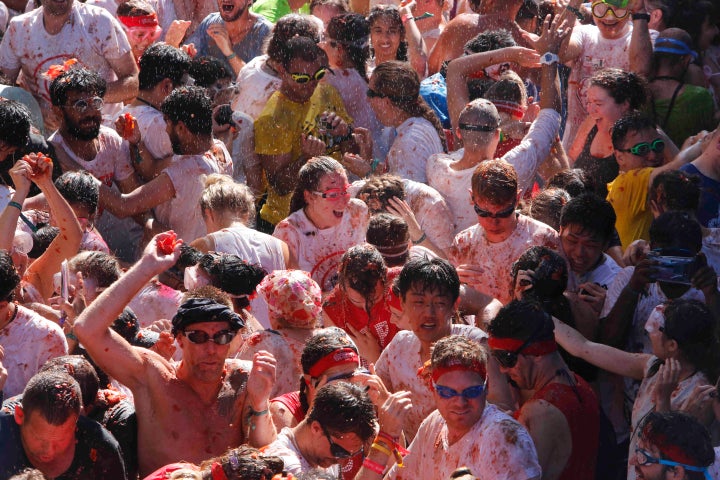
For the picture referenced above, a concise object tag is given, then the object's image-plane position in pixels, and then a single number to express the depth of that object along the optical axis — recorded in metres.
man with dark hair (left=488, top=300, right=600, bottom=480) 10.48
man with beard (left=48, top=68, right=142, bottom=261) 15.65
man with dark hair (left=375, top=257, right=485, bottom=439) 11.95
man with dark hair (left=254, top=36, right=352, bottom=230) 16.98
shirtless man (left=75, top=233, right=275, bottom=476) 10.87
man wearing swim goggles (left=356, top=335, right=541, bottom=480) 9.83
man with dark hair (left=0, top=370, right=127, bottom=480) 10.15
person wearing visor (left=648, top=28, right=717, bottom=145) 16.91
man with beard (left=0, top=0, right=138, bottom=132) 17.39
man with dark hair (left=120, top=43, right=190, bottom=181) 16.28
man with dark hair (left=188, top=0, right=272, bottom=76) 19.33
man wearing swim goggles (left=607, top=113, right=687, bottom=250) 14.91
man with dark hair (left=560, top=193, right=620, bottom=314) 13.48
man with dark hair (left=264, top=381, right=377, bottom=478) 10.16
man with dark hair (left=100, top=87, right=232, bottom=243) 15.57
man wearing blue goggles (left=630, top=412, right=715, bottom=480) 9.69
